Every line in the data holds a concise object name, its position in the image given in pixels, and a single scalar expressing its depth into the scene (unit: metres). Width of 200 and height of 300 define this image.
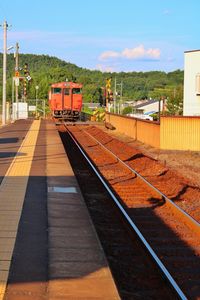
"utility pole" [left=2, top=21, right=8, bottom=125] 45.56
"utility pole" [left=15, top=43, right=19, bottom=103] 61.01
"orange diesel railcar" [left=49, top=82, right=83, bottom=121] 51.66
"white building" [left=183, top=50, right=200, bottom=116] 41.84
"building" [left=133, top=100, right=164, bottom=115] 141.75
